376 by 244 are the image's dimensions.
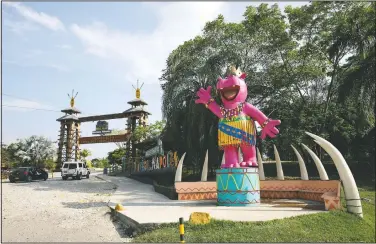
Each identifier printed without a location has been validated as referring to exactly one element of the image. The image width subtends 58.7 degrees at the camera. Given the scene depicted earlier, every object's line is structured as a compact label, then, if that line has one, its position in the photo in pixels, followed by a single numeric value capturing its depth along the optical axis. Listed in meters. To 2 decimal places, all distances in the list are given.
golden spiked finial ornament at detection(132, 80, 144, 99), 47.11
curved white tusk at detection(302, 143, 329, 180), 12.78
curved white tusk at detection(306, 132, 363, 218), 10.27
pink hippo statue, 11.99
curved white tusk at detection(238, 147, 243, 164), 12.30
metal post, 6.11
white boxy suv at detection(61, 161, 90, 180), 26.78
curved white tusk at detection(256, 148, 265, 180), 16.00
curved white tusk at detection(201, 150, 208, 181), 15.01
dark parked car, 24.39
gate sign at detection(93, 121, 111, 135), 46.78
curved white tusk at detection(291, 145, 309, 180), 14.60
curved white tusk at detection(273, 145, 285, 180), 15.55
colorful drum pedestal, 11.59
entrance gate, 43.38
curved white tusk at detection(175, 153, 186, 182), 14.61
